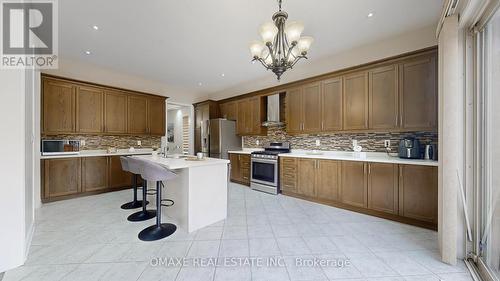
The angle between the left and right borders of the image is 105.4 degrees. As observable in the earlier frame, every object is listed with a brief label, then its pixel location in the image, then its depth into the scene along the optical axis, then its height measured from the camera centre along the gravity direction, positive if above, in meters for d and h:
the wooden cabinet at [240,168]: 4.94 -0.75
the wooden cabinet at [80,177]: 3.46 -0.73
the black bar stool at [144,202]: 2.43 -0.95
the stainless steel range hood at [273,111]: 4.61 +0.71
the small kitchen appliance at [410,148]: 2.81 -0.13
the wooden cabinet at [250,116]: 4.99 +0.66
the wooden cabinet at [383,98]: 2.95 +0.68
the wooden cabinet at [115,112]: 4.27 +0.65
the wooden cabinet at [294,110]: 4.16 +0.67
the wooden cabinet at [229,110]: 5.66 +0.92
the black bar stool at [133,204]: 3.25 -1.13
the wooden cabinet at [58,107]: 3.50 +0.65
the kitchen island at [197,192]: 2.44 -0.72
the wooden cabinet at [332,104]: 3.55 +0.68
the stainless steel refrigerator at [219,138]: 5.42 +0.06
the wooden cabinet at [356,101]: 3.25 +0.68
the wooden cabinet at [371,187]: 2.53 -0.75
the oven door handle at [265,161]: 4.23 -0.48
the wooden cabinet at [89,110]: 3.89 +0.66
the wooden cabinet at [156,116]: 5.05 +0.67
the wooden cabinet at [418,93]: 2.63 +0.67
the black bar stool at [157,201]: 2.21 -0.76
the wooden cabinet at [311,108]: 3.84 +0.66
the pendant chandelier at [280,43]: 2.02 +1.12
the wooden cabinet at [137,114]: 4.66 +0.65
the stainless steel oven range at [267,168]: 4.20 -0.64
